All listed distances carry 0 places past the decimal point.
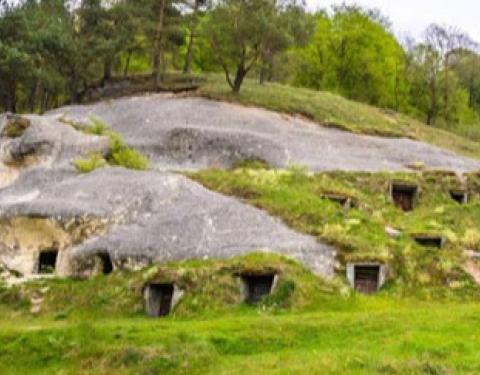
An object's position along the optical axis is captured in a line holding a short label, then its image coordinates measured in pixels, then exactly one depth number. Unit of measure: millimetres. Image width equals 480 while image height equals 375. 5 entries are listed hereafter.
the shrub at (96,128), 53691
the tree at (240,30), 66000
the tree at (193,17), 77188
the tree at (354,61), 94438
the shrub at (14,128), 52594
